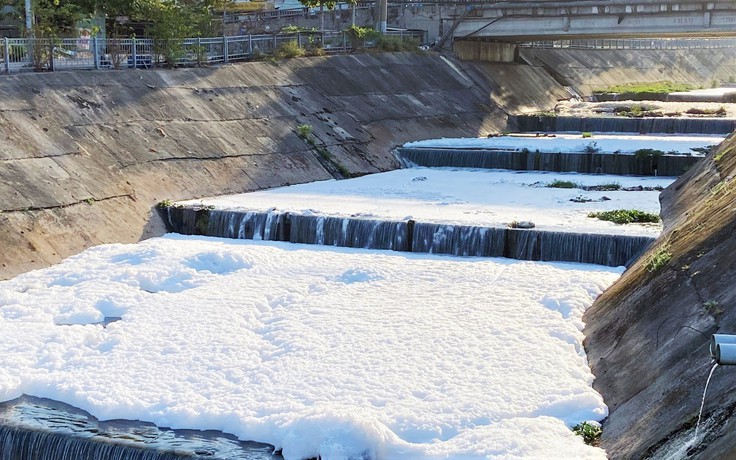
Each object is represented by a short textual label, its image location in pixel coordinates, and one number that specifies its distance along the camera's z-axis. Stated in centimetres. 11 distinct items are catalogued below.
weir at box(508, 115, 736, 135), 4062
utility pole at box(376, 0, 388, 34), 4922
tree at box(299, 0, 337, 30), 4728
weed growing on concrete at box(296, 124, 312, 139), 3338
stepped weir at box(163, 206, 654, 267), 2069
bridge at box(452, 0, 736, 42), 4366
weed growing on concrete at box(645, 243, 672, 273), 1555
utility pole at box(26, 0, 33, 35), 3072
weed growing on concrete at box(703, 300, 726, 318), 1238
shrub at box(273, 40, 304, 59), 3916
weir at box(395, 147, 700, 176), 3133
